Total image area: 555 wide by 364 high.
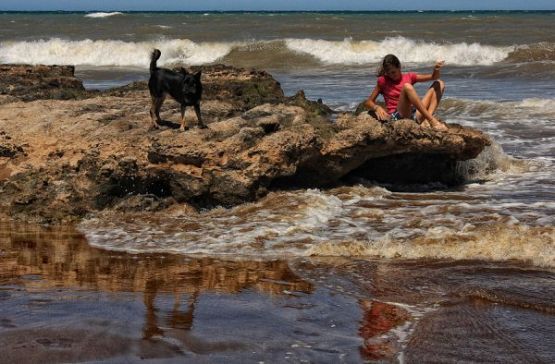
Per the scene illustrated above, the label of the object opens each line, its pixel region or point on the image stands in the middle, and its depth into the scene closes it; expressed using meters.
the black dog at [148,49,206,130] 7.35
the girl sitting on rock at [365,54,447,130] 7.81
